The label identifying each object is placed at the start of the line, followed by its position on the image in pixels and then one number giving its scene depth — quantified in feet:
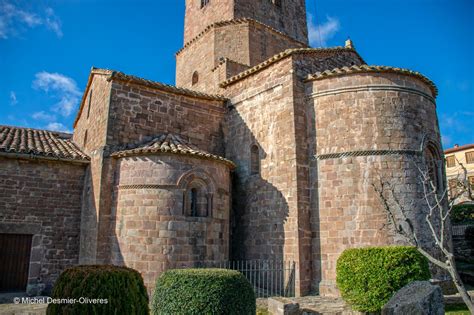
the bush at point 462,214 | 63.35
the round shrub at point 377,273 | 26.94
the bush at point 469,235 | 55.47
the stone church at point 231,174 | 32.94
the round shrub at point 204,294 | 21.90
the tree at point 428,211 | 32.69
